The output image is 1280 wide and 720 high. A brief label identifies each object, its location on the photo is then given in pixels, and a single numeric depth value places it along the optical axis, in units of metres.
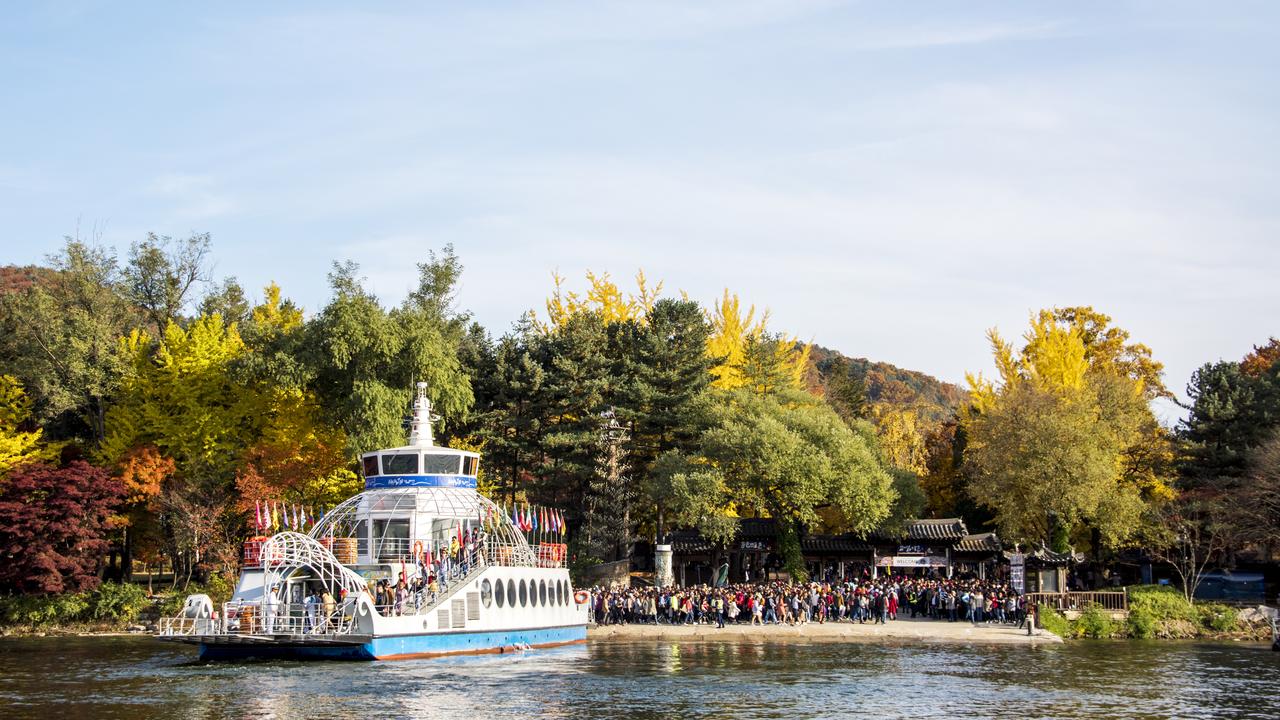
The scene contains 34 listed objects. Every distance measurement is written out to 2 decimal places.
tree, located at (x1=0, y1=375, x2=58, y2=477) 62.62
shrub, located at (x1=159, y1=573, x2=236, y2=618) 61.81
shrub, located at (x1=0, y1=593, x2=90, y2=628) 61.69
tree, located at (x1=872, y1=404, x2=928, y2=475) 91.54
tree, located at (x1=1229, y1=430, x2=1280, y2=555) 56.81
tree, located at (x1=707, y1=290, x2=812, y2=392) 76.00
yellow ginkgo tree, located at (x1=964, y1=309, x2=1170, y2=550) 58.88
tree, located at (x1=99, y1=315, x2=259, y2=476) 65.31
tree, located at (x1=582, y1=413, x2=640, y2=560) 67.88
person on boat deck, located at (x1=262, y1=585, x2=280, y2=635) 41.19
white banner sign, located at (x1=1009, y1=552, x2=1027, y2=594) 53.78
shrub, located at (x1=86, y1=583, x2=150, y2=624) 62.47
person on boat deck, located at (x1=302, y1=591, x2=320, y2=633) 41.31
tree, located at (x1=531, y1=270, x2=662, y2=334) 86.88
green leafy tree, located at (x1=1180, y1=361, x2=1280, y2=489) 64.56
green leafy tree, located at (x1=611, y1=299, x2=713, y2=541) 69.00
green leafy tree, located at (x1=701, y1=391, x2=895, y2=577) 61.69
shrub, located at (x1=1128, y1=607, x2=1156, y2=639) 56.16
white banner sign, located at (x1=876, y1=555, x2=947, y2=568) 64.19
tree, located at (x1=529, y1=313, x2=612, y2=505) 67.69
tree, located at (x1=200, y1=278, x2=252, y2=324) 78.75
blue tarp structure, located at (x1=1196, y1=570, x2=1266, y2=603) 61.53
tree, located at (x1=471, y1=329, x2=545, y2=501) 69.38
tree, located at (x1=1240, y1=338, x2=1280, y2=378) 82.94
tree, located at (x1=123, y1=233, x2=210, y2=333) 74.75
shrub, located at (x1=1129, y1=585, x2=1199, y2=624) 57.19
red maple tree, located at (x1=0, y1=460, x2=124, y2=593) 59.53
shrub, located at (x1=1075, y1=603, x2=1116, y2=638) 55.72
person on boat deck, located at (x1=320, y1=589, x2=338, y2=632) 41.22
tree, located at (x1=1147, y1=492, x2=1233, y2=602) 59.25
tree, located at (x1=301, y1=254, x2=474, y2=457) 61.44
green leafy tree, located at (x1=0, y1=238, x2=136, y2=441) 67.06
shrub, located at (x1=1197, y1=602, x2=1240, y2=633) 57.47
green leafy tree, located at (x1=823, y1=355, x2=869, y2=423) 96.94
